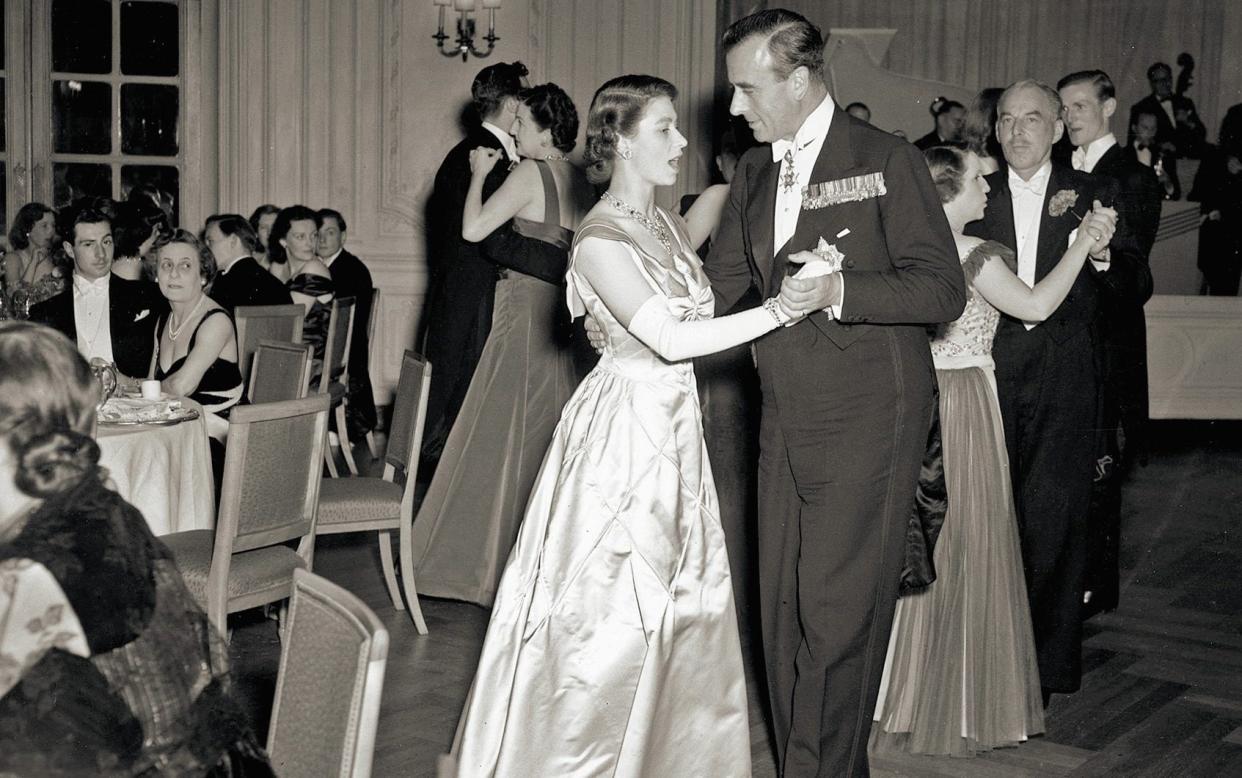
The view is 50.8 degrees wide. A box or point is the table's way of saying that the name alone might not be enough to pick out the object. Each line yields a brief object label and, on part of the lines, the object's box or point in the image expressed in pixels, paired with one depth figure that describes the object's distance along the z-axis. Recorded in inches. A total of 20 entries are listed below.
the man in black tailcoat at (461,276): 190.4
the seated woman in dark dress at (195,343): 163.5
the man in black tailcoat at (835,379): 97.0
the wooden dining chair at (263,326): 214.4
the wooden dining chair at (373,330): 273.3
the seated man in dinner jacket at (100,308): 185.3
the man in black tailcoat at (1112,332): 155.9
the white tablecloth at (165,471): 134.4
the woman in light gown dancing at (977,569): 127.0
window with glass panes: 324.5
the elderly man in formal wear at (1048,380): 139.3
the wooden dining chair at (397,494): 161.3
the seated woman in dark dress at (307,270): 251.3
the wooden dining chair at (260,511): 127.0
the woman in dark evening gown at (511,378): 164.1
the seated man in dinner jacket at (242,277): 221.8
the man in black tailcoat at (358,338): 263.7
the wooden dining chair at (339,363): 238.2
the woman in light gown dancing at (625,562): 102.3
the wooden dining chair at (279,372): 169.6
